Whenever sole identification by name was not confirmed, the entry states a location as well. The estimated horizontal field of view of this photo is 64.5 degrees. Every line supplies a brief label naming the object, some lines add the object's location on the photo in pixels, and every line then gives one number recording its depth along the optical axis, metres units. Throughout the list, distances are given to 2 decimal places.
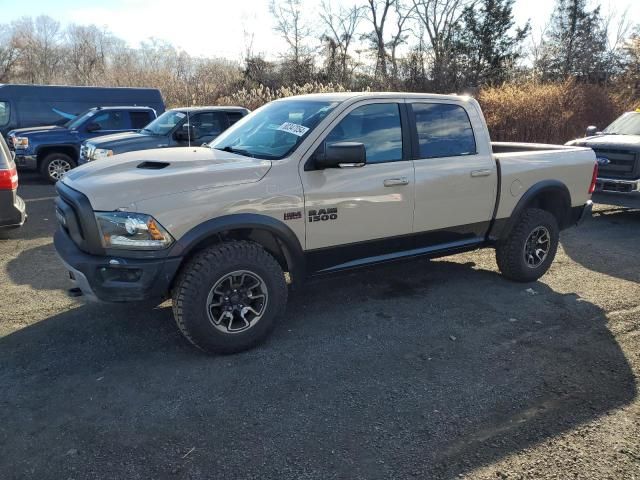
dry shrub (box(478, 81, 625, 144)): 15.87
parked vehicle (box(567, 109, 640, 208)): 8.11
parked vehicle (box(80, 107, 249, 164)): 9.23
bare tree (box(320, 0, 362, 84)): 30.52
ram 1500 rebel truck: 3.40
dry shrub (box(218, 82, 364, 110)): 18.94
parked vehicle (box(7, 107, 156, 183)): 11.52
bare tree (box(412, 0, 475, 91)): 30.64
